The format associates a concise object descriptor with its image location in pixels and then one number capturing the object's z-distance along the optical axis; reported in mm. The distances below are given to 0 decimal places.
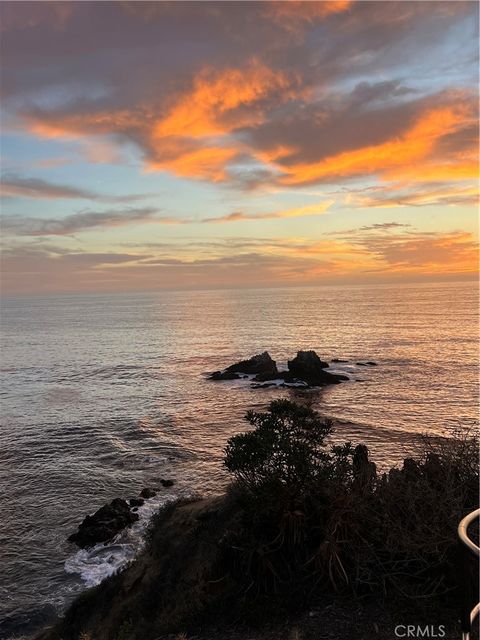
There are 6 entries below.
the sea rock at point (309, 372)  61969
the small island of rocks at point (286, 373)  62125
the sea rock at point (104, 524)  25844
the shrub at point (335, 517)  12828
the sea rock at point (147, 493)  30953
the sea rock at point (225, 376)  67125
